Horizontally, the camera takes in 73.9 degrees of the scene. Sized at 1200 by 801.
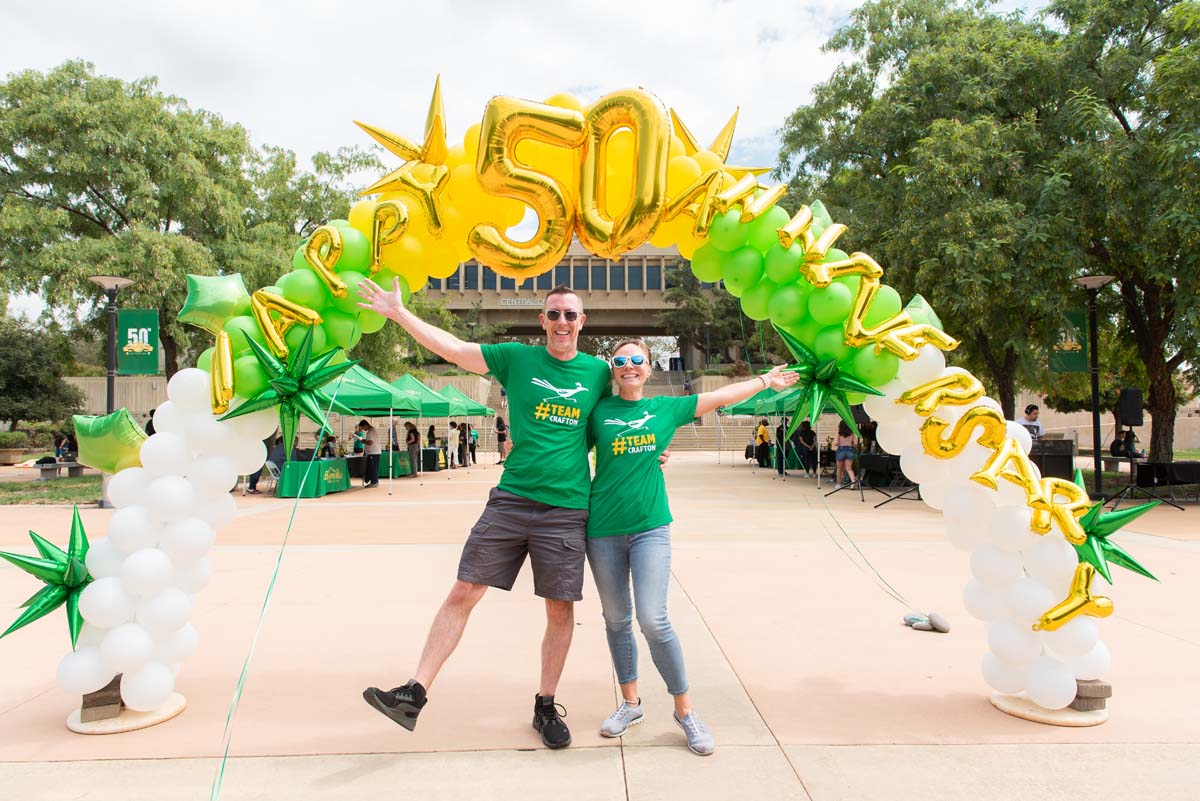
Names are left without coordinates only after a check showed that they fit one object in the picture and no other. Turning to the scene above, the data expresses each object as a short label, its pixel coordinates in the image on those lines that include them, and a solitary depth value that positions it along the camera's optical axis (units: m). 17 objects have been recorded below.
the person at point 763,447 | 25.80
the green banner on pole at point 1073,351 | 14.91
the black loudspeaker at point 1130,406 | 13.67
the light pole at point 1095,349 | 13.09
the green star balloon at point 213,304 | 4.03
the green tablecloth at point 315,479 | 15.46
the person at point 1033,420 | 13.40
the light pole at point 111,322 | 13.24
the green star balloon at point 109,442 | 3.95
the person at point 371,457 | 18.55
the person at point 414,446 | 22.55
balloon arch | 3.73
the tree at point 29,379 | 34.56
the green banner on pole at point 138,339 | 13.66
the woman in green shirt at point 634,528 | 3.39
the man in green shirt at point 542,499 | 3.45
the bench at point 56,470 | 21.64
